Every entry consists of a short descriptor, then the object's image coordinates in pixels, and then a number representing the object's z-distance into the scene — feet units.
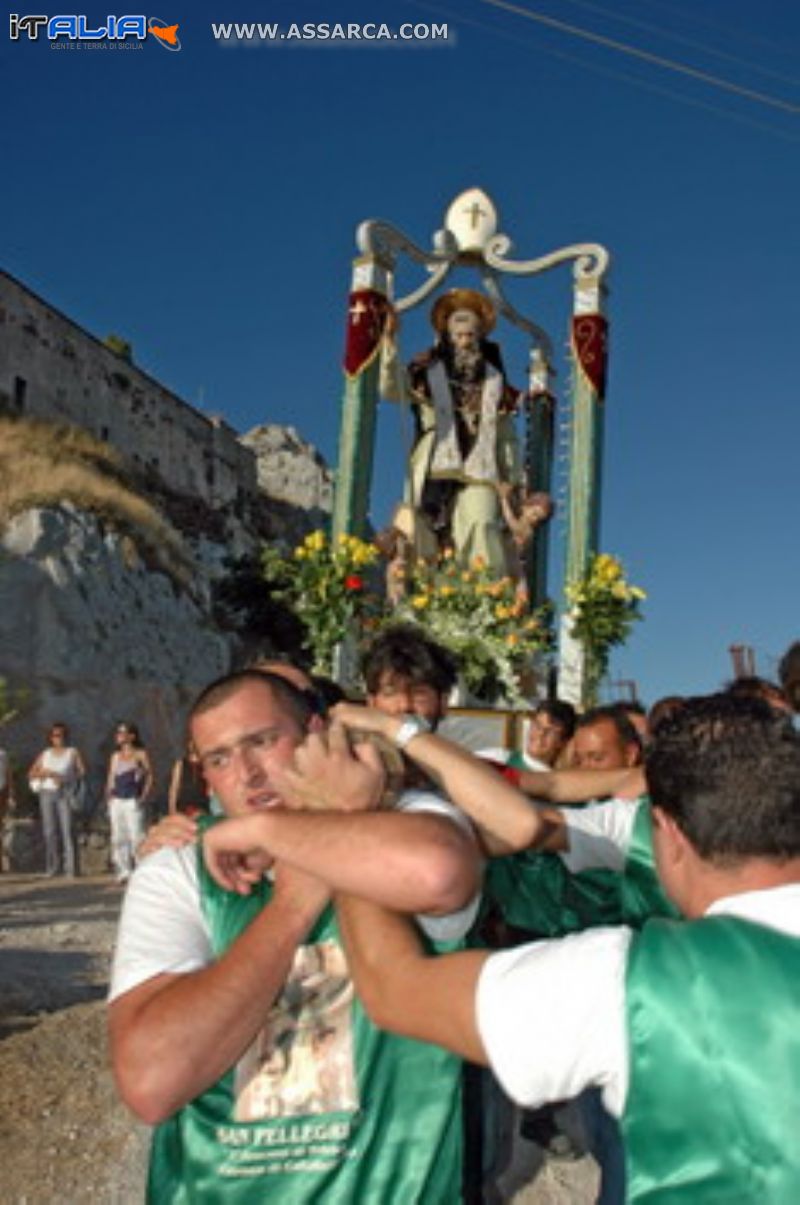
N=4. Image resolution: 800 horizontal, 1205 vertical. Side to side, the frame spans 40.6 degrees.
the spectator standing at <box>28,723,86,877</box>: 38.86
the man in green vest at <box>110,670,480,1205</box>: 5.42
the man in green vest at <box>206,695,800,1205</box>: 4.58
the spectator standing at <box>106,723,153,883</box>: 37.47
